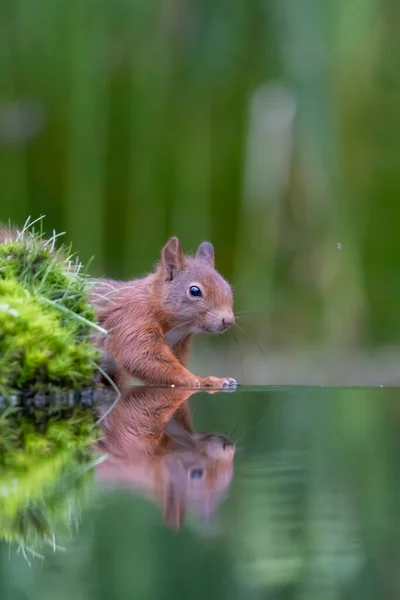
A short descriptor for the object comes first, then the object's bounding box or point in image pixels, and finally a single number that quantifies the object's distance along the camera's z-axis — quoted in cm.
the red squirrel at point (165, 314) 659
